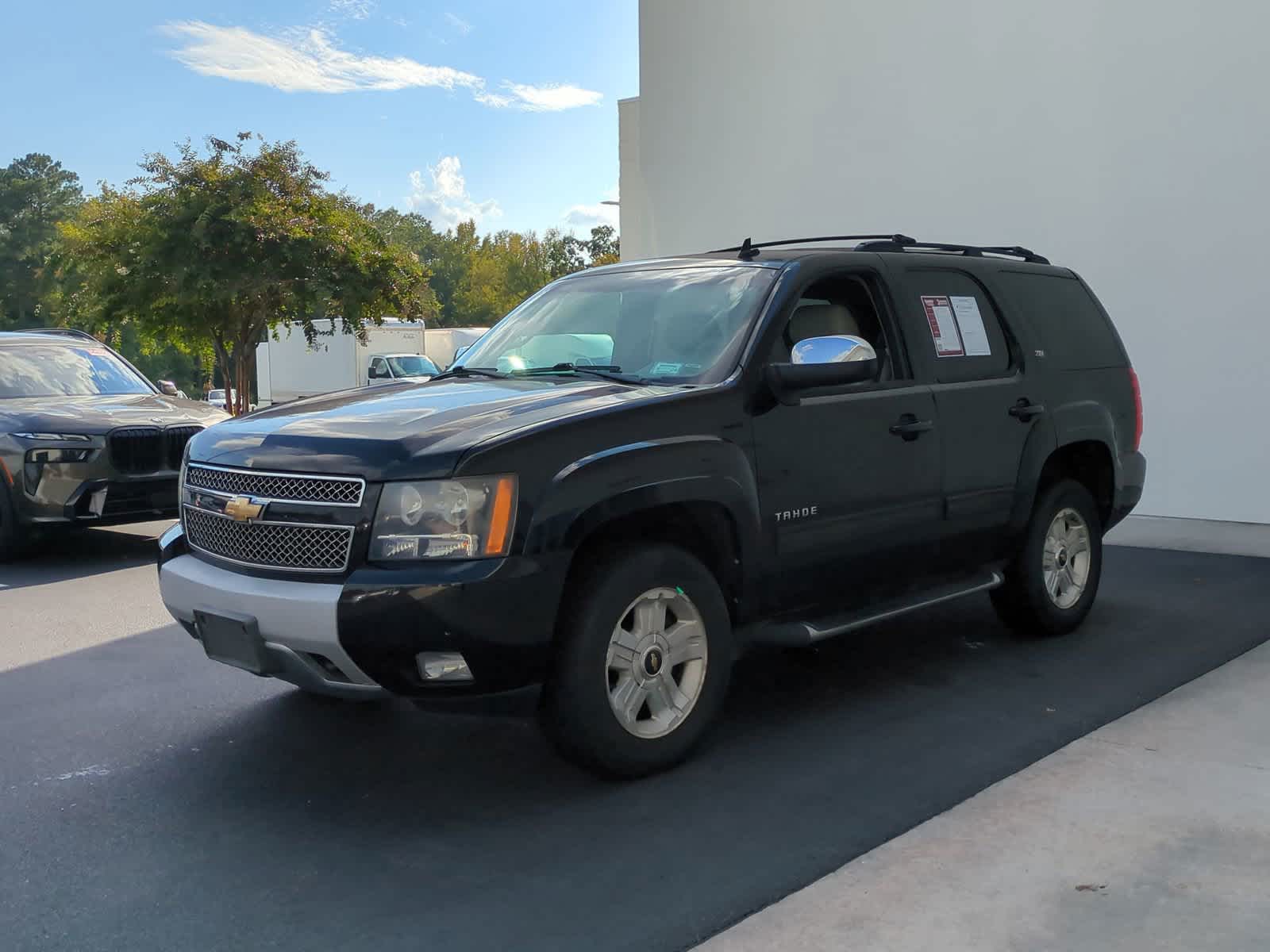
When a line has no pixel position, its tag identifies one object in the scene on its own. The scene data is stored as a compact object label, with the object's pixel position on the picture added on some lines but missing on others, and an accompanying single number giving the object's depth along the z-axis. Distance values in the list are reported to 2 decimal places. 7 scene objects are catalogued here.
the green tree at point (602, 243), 112.75
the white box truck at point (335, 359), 37.31
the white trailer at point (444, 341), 40.50
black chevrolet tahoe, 3.99
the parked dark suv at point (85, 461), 9.01
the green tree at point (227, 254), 22.55
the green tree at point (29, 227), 85.81
